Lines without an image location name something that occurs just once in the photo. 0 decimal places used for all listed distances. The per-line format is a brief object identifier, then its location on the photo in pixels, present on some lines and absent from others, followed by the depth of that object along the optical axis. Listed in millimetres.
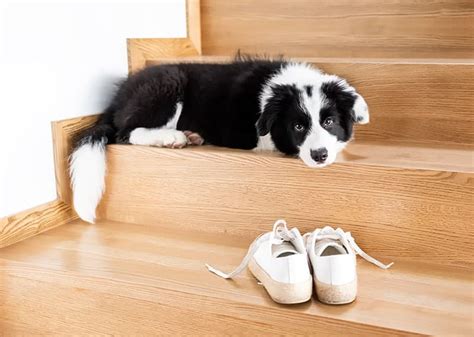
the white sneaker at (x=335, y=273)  1317
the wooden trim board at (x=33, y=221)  1760
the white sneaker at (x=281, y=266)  1326
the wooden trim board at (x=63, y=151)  1948
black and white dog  1878
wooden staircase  1374
